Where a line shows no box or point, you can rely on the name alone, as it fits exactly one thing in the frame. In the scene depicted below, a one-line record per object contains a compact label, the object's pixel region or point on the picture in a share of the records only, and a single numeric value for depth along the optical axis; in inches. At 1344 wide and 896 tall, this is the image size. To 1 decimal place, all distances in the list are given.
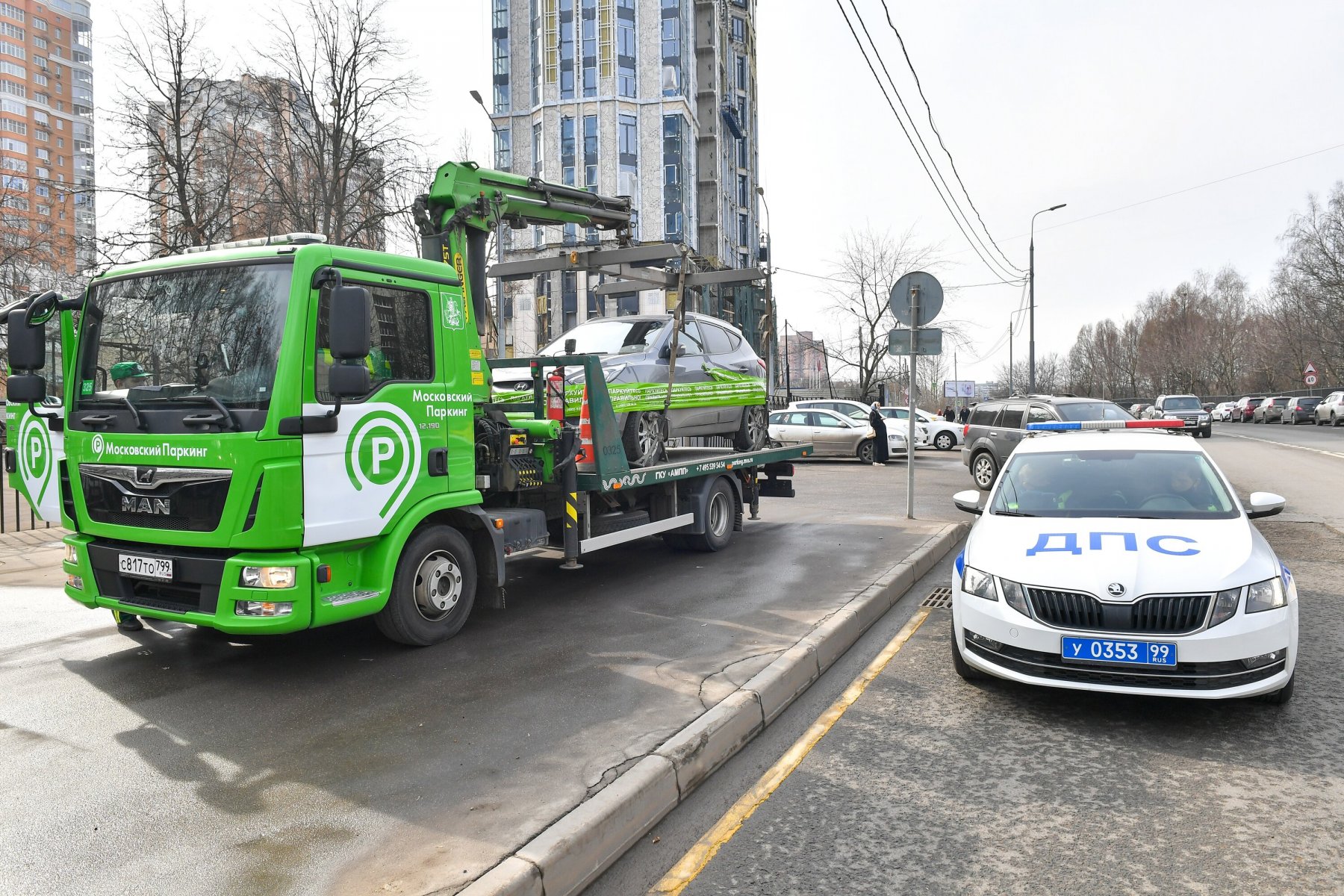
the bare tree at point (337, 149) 948.6
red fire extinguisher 288.8
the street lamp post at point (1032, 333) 1362.0
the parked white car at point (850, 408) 1070.1
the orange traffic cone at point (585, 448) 292.9
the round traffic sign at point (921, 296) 455.8
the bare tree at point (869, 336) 1847.9
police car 171.5
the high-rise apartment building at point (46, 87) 3892.7
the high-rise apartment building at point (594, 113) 1774.1
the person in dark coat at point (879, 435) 909.2
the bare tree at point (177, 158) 885.8
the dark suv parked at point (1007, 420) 622.8
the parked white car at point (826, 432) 939.3
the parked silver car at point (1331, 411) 1707.7
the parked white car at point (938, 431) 1157.7
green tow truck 198.1
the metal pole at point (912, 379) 458.0
